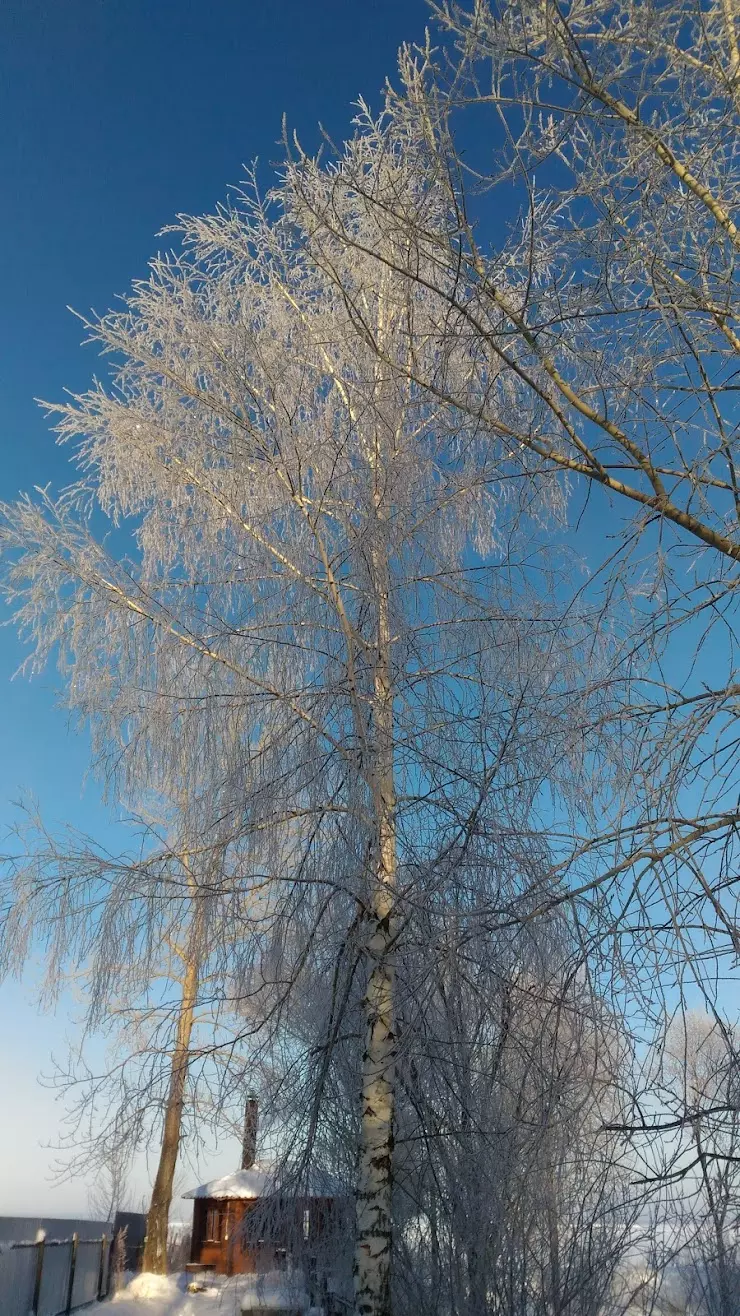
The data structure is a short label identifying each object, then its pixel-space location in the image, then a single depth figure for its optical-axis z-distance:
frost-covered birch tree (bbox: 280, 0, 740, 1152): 3.16
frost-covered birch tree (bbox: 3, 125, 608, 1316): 5.62
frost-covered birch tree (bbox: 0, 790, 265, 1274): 5.72
